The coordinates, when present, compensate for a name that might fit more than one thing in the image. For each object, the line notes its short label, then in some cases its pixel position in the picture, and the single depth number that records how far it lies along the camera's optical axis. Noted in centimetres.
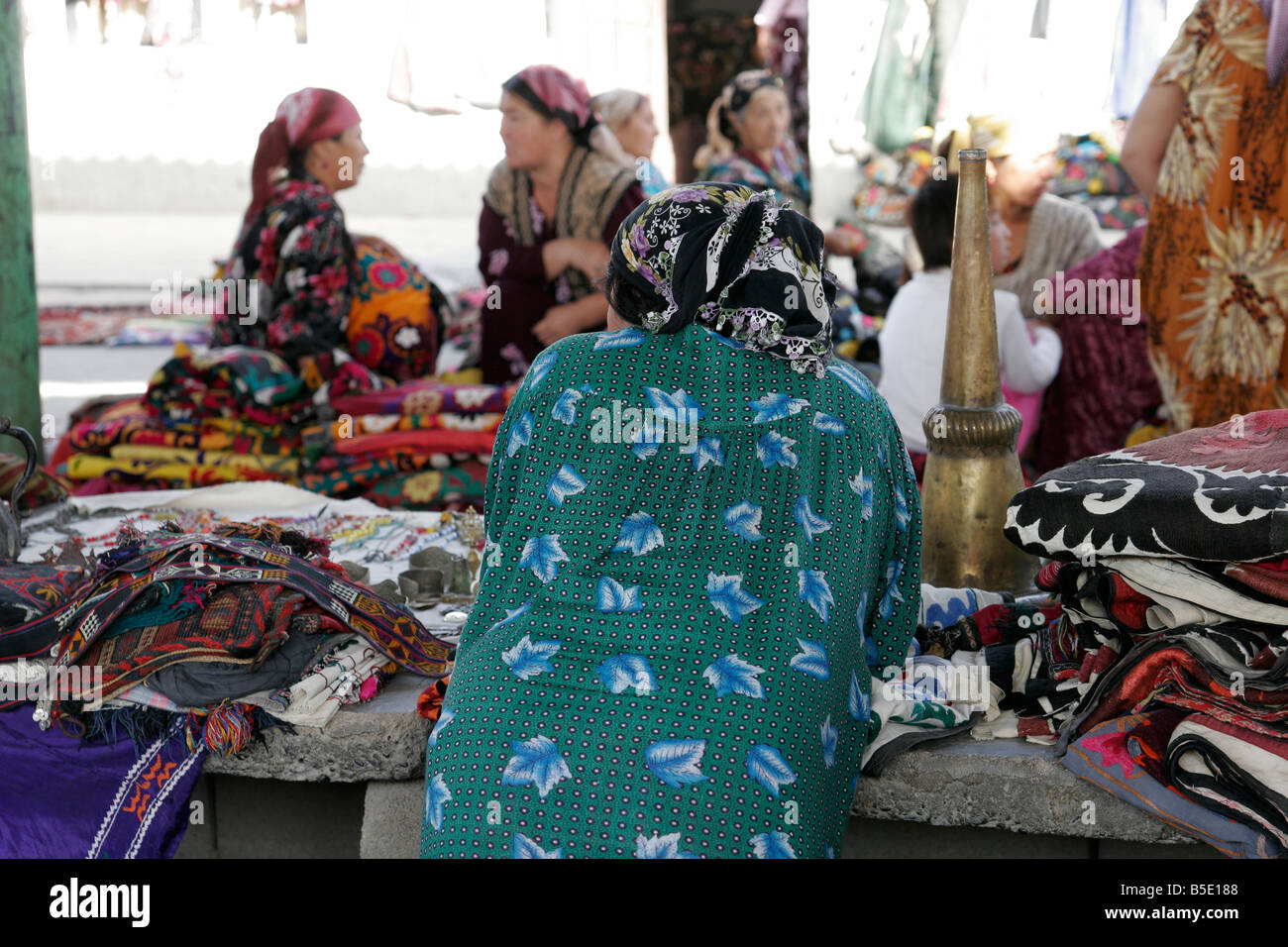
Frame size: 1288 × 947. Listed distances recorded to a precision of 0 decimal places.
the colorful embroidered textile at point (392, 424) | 419
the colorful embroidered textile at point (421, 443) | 415
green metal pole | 374
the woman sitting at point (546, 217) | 460
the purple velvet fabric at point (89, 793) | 215
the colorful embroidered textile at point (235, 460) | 416
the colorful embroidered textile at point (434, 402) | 424
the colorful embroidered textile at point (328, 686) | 214
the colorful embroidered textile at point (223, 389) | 423
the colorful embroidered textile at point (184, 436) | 423
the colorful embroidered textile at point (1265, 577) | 186
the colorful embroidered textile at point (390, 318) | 464
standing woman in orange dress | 351
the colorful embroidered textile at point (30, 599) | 224
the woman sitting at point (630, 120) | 574
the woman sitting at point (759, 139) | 590
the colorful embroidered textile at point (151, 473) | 416
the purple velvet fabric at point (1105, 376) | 419
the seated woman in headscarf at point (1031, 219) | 458
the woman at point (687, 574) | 167
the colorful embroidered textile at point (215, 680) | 214
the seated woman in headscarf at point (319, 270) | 436
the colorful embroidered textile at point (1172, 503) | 186
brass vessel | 250
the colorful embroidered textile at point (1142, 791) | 185
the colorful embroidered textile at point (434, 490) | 414
